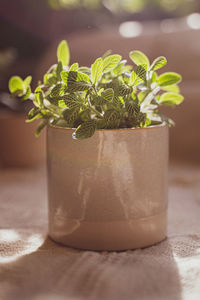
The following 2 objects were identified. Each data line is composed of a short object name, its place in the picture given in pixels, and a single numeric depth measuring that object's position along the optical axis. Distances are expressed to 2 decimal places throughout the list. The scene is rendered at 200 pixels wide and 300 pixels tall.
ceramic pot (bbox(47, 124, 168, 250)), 0.47
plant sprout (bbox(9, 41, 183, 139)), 0.45
